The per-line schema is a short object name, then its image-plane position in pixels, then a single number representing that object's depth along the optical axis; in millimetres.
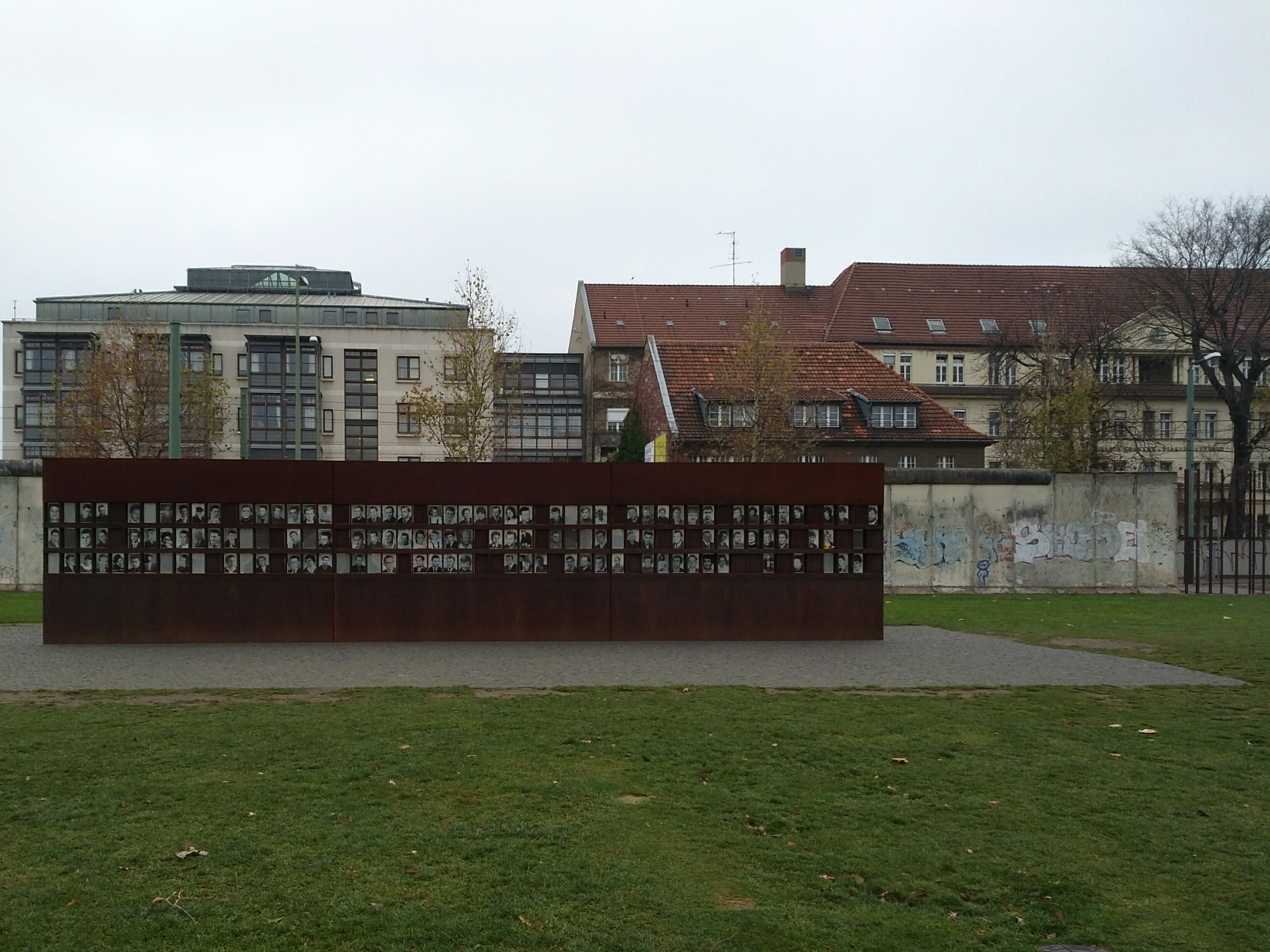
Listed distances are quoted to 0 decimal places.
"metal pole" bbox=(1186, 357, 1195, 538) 34031
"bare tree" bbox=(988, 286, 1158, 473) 44406
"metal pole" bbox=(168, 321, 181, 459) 22312
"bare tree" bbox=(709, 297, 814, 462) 39250
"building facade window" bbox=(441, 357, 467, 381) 41884
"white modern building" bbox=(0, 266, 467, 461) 68062
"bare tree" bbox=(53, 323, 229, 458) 40438
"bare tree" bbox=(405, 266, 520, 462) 39906
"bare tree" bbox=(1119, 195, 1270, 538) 48812
